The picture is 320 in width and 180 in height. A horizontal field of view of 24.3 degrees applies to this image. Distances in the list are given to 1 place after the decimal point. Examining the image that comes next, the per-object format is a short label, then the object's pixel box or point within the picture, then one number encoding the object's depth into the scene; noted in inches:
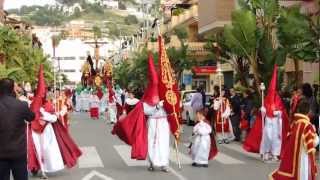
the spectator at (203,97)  1062.1
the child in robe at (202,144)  617.6
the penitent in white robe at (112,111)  1392.7
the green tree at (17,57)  1430.4
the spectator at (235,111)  892.8
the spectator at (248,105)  879.1
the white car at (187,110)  1195.3
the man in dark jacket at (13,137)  344.8
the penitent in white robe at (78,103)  2208.4
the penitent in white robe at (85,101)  2178.3
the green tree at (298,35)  805.9
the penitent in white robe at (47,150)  561.0
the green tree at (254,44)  928.9
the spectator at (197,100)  1069.8
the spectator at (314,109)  608.9
